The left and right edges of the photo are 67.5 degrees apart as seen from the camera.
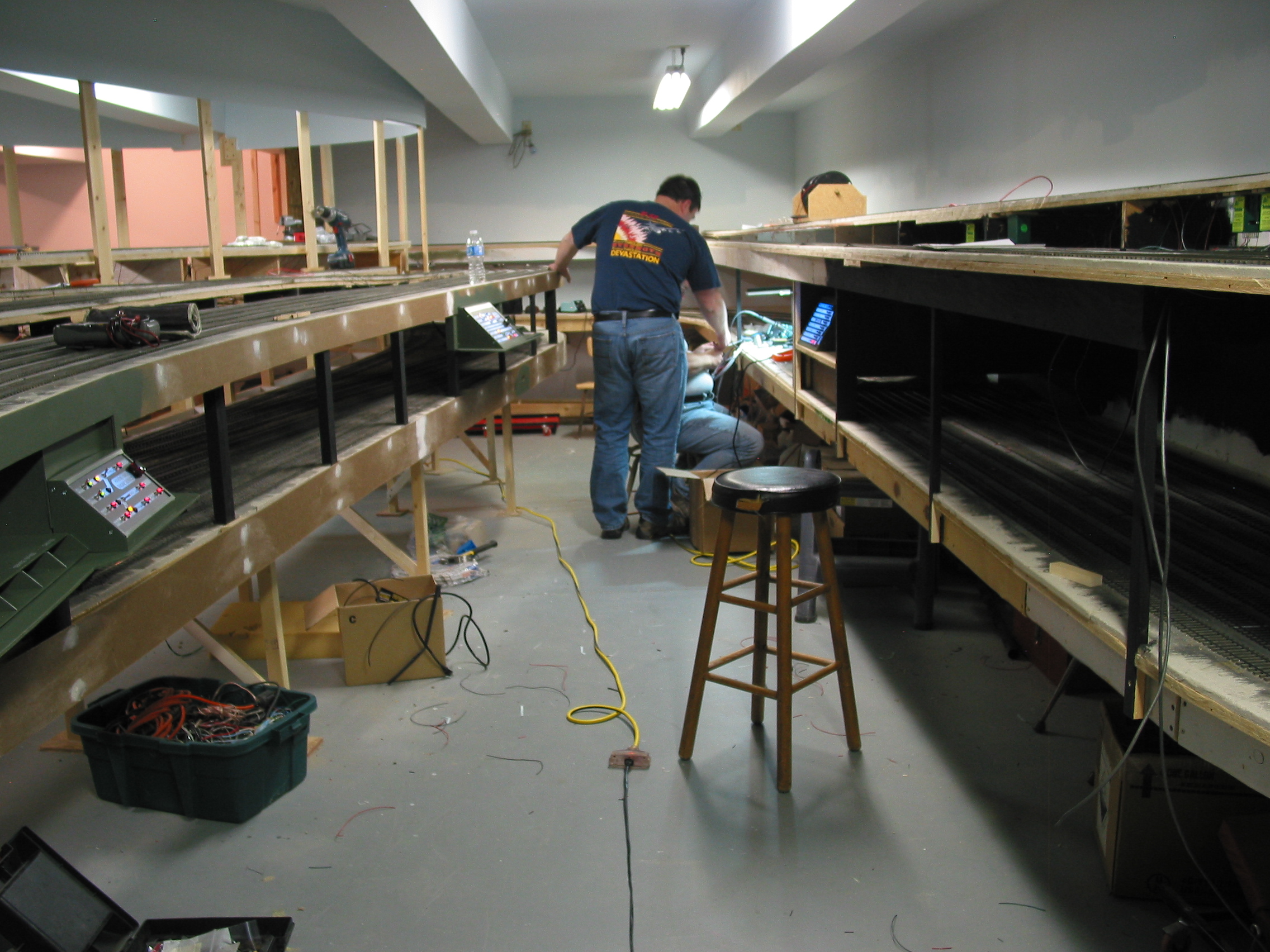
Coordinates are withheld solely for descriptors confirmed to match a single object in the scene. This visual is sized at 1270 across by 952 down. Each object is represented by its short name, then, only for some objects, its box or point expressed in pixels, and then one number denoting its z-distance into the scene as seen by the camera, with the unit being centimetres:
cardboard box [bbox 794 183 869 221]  562
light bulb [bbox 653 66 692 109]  632
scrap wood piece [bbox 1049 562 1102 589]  184
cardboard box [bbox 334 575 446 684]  321
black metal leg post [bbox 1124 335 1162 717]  145
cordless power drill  497
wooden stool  253
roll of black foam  210
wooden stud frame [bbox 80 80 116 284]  371
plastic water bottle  486
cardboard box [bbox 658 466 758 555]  446
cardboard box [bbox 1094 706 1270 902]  197
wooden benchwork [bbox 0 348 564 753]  146
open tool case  172
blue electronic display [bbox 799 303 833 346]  391
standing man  473
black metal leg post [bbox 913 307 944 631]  245
